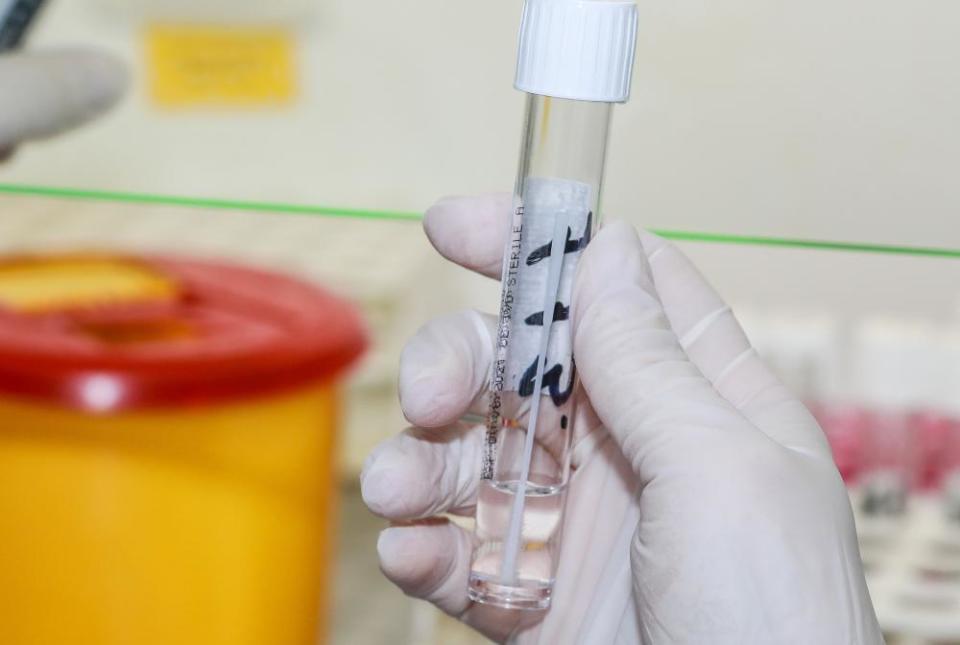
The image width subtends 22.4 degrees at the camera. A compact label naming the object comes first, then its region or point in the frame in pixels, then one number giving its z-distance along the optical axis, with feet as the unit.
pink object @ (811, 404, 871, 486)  2.62
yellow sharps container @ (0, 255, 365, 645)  1.99
